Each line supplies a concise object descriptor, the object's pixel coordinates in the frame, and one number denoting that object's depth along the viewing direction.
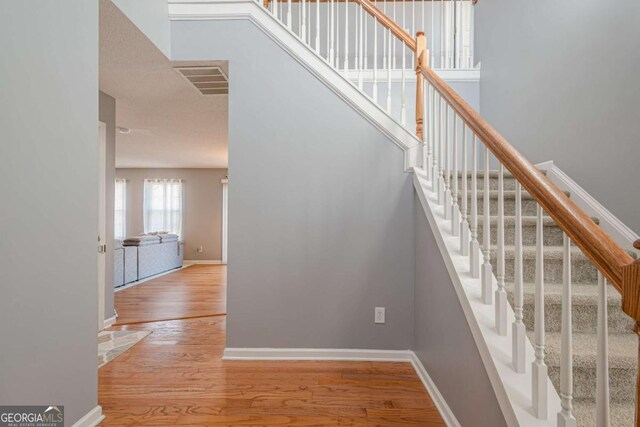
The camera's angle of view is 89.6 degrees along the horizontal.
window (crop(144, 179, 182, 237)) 8.91
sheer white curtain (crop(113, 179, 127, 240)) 8.87
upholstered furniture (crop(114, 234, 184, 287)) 5.39
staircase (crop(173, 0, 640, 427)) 0.99
